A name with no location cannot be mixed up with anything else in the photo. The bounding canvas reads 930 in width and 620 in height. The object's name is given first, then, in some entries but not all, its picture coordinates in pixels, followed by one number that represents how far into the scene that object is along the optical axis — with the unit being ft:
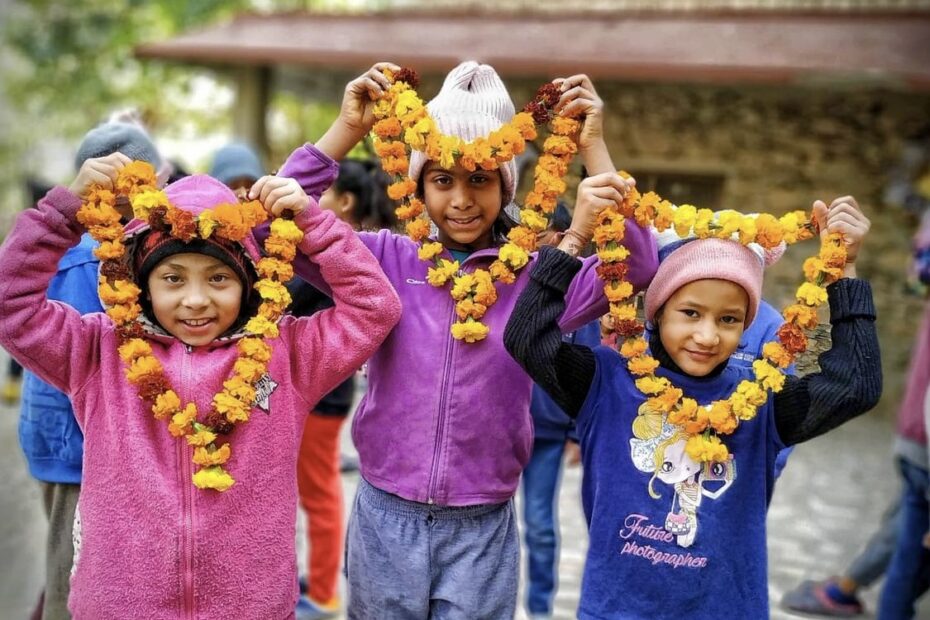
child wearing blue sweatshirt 7.54
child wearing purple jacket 8.01
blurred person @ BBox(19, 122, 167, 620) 8.93
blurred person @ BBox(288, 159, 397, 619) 12.49
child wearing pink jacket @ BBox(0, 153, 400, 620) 7.21
